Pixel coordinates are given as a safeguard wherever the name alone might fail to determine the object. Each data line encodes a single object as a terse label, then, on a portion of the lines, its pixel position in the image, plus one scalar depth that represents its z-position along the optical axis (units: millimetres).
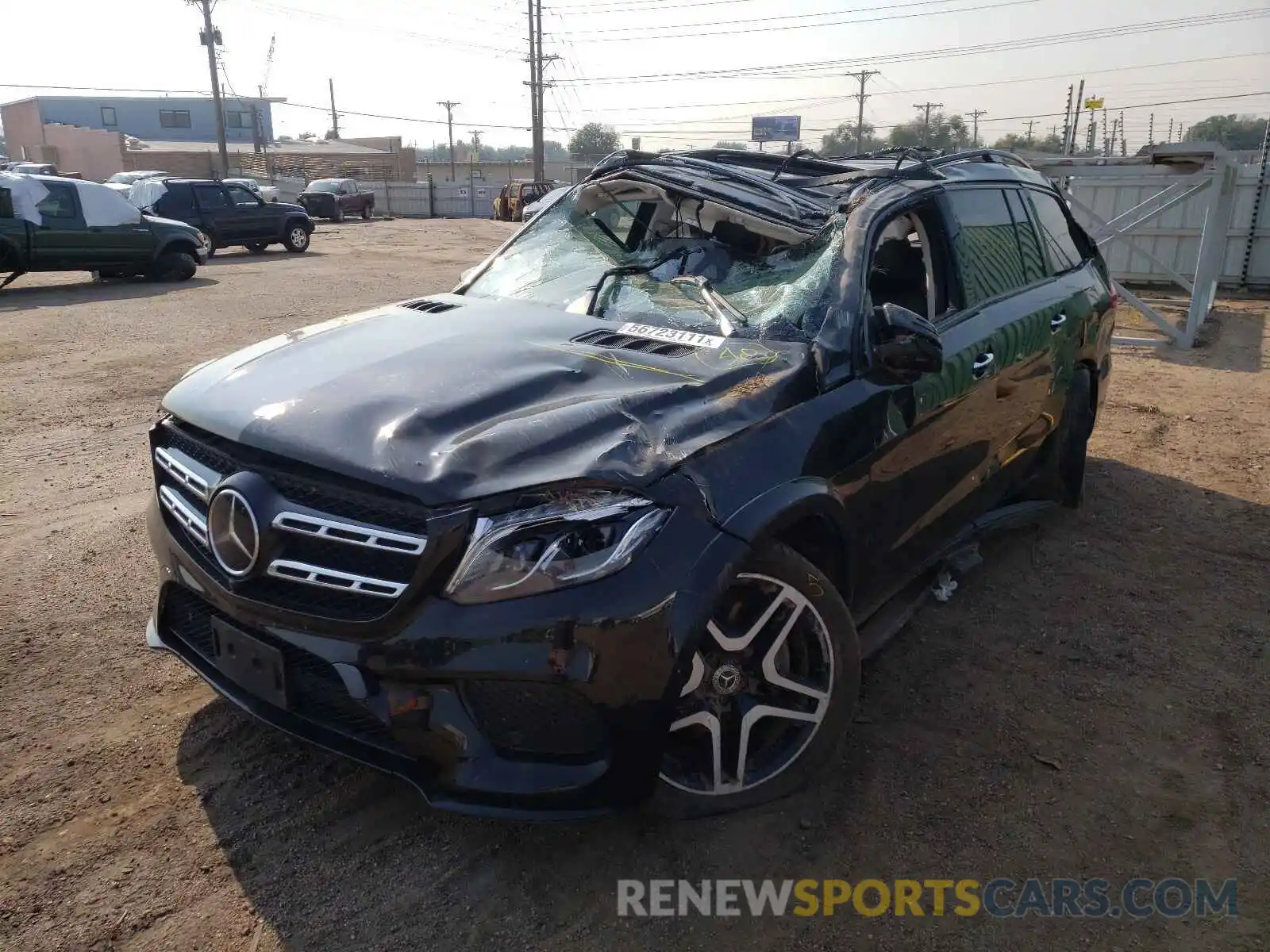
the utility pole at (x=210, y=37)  43375
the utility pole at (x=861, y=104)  73125
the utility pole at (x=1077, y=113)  64188
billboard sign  83188
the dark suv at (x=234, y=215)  19406
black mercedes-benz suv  2156
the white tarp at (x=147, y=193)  18609
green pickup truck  13977
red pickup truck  35906
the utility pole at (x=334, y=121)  87125
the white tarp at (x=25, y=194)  13875
